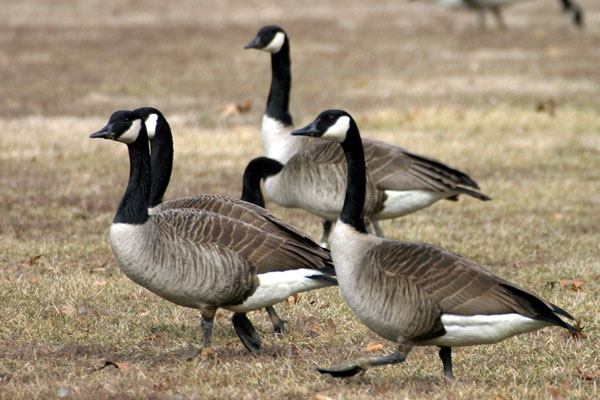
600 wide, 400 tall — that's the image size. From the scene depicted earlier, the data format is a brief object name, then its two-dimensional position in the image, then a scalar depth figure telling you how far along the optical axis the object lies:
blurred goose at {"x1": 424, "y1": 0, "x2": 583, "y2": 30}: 50.03
